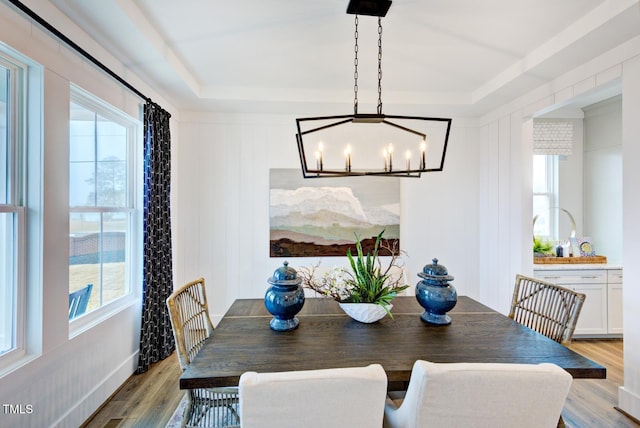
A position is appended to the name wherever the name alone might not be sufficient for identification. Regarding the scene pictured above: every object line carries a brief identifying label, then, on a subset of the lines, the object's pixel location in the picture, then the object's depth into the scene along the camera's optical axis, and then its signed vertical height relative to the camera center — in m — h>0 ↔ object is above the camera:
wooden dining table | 1.43 -0.65
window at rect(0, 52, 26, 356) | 1.67 -0.02
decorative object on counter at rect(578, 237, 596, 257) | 3.79 -0.38
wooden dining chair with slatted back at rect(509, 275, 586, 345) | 1.87 -0.56
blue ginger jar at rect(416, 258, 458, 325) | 1.94 -0.46
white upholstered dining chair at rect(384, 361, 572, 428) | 1.10 -0.60
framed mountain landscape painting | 3.92 +0.00
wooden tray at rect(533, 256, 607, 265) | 3.63 -0.49
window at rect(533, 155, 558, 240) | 4.40 +0.22
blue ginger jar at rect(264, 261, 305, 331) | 1.85 -0.47
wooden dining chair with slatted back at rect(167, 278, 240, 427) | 1.73 -0.74
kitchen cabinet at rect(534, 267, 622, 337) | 3.50 -0.83
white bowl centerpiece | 1.96 -0.44
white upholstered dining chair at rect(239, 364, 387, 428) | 1.06 -0.59
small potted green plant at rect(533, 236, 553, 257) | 3.78 -0.39
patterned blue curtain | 2.84 -0.25
